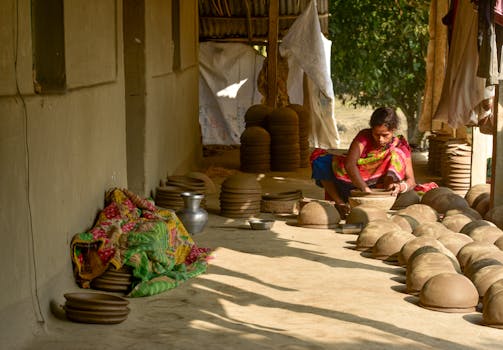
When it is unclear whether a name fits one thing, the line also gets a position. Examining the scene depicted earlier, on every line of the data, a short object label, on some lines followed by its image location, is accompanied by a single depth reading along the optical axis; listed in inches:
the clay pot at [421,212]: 330.3
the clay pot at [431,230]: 293.4
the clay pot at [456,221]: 310.2
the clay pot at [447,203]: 349.7
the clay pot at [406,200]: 361.4
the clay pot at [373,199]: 341.4
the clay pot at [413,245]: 269.0
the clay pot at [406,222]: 315.0
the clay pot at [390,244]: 290.8
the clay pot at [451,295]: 228.8
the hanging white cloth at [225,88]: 678.5
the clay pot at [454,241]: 277.9
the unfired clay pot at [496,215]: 317.4
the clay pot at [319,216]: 349.7
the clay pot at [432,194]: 359.6
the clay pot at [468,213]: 328.5
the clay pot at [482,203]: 347.9
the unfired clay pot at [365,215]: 334.0
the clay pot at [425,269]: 244.4
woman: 356.5
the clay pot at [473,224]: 296.6
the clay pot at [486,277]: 235.3
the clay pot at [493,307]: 214.2
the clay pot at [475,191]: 364.5
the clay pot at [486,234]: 286.8
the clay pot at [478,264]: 245.6
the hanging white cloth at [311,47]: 572.4
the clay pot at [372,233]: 305.6
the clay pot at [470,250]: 260.7
